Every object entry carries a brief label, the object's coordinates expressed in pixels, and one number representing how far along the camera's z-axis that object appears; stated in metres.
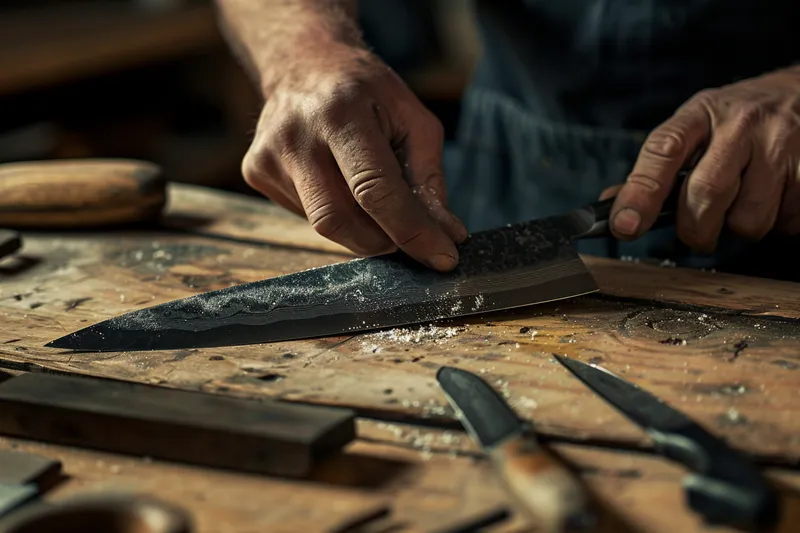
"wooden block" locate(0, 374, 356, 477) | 0.75
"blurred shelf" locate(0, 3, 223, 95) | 2.43
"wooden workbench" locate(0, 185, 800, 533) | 0.72
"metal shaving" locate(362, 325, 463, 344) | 1.00
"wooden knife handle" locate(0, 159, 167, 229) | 1.43
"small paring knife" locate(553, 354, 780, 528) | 0.64
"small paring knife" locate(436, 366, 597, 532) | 0.62
